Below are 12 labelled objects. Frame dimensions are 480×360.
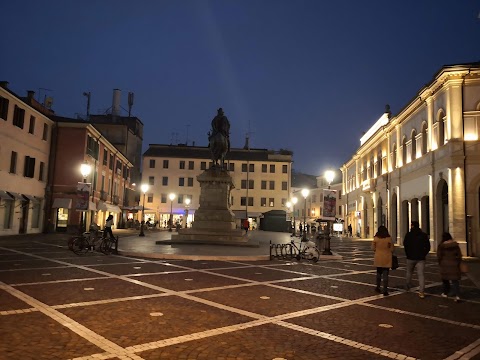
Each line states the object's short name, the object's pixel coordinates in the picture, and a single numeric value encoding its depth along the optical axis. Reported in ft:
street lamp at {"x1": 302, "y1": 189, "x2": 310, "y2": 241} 113.70
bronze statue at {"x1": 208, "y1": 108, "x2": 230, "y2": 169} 88.14
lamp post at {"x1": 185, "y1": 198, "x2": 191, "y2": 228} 230.54
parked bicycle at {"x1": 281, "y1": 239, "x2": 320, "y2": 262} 62.22
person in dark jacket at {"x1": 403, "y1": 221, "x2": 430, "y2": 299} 34.65
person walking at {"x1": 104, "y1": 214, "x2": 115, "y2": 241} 67.27
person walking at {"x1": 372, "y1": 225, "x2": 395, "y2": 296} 35.09
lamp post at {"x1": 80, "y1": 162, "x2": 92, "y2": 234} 69.41
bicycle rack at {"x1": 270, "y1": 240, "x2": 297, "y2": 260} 63.16
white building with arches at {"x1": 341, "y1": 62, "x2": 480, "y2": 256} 81.30
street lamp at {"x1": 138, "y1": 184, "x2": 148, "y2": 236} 120.80
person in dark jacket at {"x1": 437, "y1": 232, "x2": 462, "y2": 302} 34.12
